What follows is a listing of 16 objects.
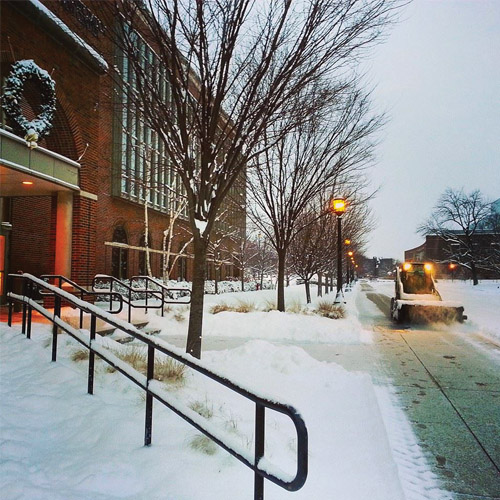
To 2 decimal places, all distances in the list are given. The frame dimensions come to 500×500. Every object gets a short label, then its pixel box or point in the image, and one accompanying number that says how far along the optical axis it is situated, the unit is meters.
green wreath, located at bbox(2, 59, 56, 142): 9.16
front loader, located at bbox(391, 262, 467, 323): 13.30
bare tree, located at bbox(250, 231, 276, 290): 40.25
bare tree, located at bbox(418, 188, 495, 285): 53.28
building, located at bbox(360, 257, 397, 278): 133.00
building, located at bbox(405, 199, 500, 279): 53.05
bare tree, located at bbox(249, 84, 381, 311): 11.43
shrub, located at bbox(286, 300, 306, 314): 14.15
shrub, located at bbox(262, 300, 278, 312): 14.90
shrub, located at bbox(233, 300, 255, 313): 14.09
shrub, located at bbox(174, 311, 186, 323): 12.05
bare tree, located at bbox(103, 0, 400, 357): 5.41
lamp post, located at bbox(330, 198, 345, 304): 14.49
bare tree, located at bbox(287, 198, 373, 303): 18.26
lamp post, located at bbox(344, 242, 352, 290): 23.34
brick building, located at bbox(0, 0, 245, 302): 9.45
